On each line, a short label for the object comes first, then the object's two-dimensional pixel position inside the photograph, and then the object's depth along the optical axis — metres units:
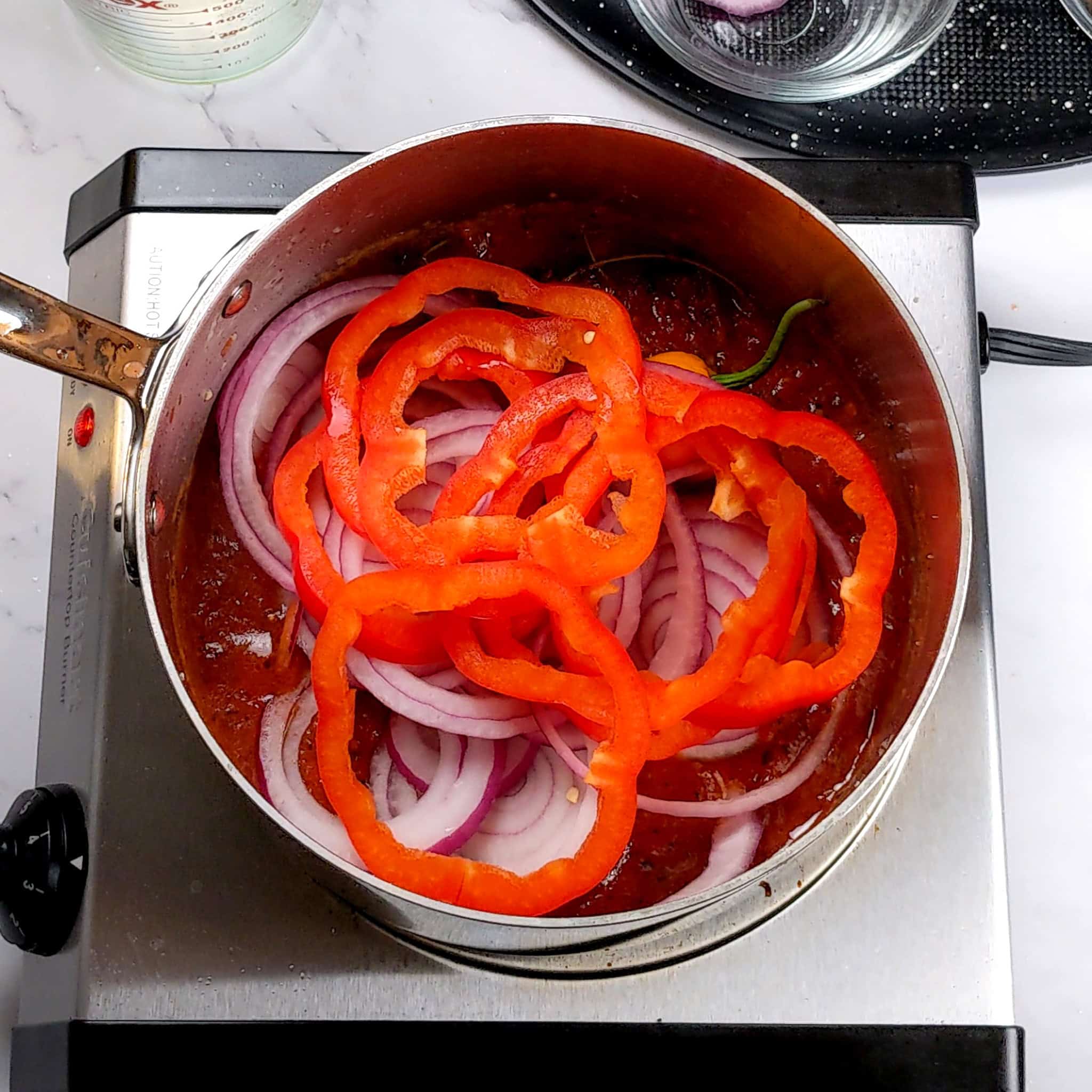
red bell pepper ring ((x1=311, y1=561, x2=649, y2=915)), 0.61
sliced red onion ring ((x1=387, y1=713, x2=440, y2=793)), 0.69
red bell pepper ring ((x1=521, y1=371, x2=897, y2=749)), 0.64
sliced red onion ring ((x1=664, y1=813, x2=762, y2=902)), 0.67
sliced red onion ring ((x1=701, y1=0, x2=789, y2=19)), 0.93
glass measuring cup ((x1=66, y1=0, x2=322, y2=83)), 0.84
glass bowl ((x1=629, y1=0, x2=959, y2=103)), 0.91
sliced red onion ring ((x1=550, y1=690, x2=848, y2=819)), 0.67
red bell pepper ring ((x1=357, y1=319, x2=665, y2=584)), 0.64
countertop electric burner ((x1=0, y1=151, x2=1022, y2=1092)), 0.68
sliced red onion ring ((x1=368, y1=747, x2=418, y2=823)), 0.69
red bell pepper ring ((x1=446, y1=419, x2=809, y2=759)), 0.63
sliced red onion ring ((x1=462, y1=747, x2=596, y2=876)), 0.67
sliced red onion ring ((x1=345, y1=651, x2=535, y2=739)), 0.68
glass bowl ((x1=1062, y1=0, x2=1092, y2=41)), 0.90
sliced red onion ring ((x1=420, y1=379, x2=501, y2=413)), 0.73
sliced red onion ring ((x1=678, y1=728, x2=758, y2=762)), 0.70
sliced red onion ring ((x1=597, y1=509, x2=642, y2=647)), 0.69
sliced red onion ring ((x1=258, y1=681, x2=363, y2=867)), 0.66
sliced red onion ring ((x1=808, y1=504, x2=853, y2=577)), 0.71
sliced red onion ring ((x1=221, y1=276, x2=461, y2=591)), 0.70
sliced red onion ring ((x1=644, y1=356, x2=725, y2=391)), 0.70
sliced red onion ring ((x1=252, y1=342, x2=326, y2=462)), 0.73
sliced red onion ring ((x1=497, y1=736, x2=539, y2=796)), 0.70
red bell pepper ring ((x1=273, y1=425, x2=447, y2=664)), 0.65
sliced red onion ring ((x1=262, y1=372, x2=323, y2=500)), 0.73
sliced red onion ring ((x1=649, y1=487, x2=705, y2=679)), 0.69
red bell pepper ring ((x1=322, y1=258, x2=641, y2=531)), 0.68
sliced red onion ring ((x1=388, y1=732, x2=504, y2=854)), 0.67
